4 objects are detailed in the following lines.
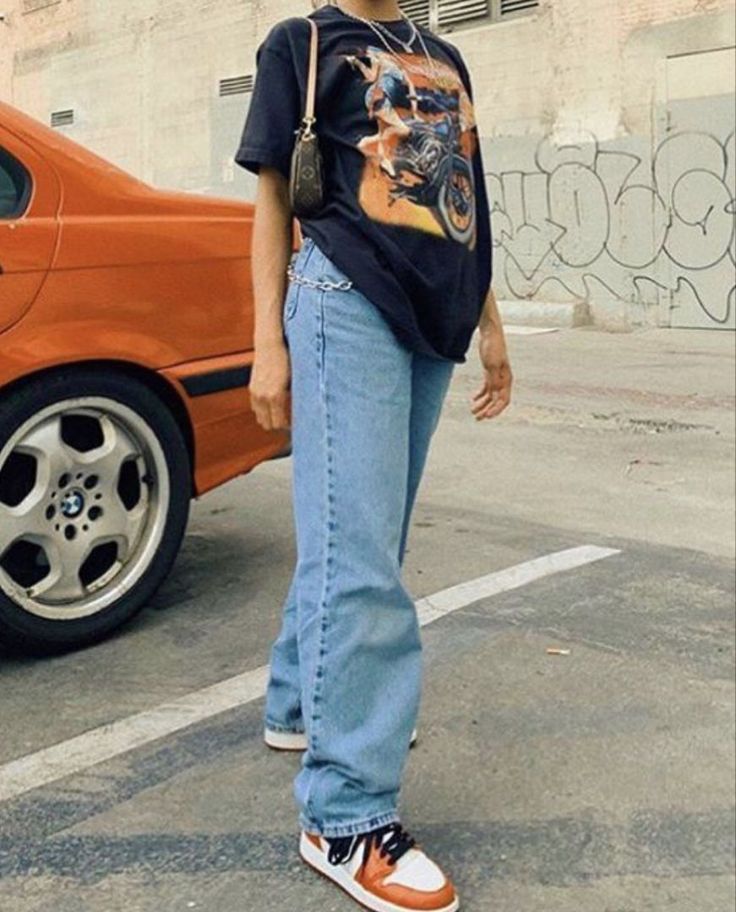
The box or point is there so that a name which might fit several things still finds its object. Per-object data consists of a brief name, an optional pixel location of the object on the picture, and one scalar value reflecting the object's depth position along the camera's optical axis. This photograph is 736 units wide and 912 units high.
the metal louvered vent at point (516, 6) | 14.92
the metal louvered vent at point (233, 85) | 7.47
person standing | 2.04
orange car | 3.19
